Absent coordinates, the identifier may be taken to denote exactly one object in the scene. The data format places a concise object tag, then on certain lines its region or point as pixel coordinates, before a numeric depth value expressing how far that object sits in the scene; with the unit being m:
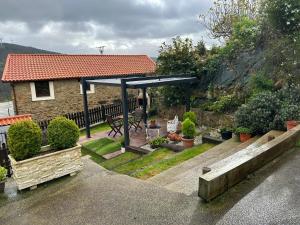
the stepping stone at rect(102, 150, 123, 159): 8.95
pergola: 8.77
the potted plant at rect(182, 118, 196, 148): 8.45
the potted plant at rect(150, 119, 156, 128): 10.44
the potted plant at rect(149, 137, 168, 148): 8.93
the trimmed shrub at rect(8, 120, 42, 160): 4.92
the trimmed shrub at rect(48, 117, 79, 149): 5.48
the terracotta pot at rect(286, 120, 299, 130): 6.57
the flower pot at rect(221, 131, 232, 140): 8.40
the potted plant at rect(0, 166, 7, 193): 5.02
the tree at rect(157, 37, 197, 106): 12.62
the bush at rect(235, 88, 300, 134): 7.00
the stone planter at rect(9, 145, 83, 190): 4.94
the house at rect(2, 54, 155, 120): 15.41
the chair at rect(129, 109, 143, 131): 11.36
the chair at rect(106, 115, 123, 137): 10.79
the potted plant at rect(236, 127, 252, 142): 7.51
